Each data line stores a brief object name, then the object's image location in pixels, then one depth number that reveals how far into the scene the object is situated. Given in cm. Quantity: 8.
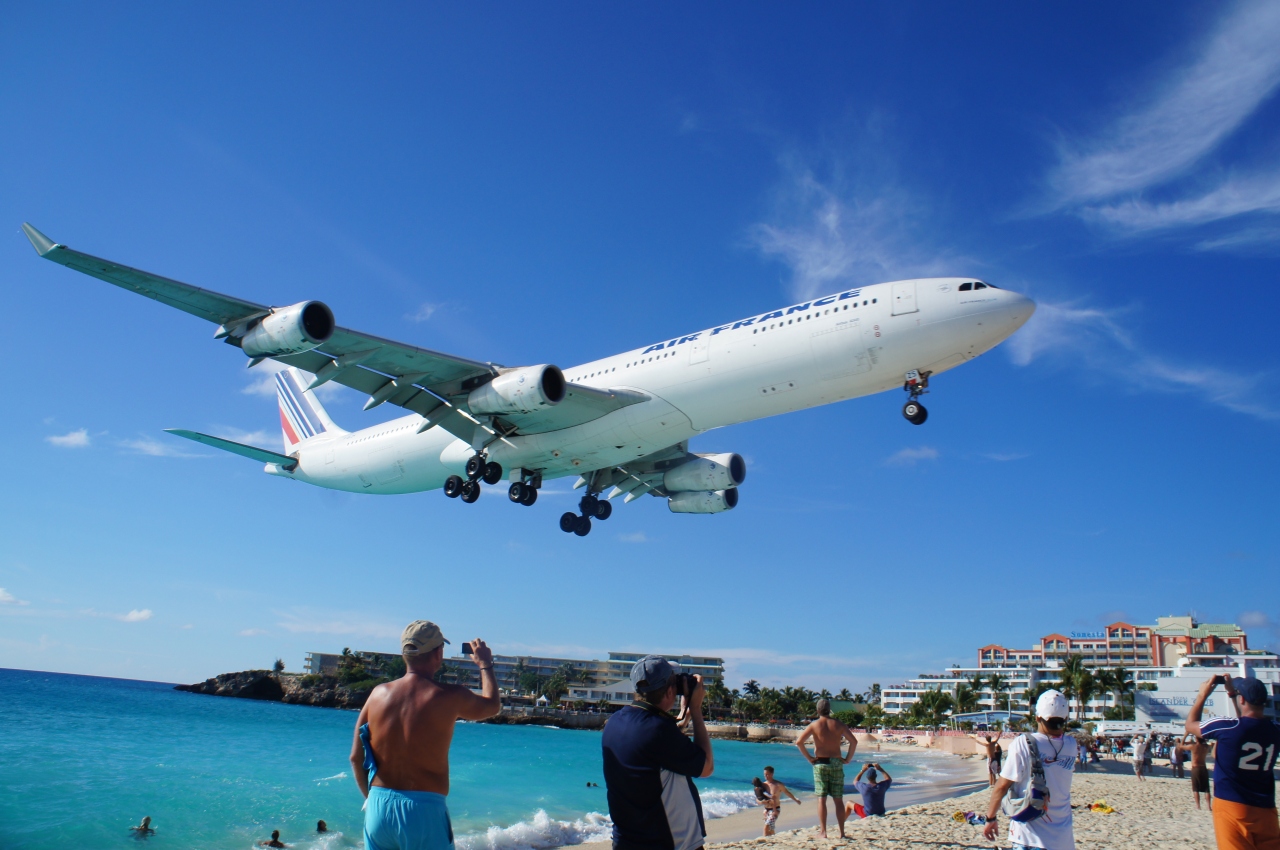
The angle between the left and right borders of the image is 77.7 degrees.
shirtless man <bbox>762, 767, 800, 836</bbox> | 1777
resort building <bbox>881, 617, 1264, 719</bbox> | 10581
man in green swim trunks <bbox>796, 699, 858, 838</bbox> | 1145
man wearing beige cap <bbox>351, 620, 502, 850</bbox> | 449
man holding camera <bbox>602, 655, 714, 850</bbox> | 448
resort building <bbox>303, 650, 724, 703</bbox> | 15325
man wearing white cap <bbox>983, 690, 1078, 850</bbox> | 538
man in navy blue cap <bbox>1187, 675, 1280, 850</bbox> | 607
